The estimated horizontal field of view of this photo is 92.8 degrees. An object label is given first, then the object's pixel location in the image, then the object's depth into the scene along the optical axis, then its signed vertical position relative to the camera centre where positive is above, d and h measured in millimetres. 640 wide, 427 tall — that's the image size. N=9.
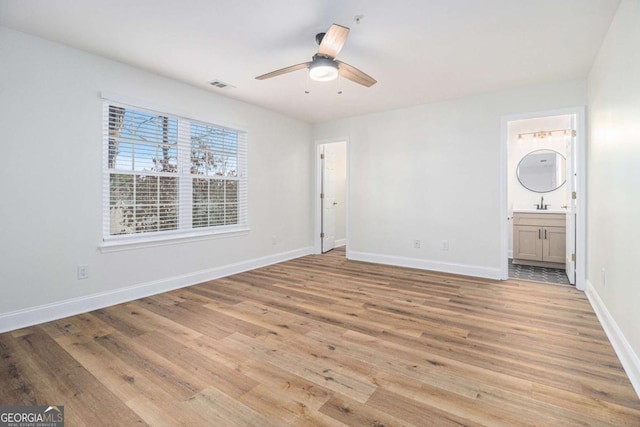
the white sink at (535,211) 4746 +58
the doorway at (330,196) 6012 +378
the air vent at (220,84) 3781 +1640
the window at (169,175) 3254 +475
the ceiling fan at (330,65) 2307 +1328
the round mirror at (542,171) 5281 +780
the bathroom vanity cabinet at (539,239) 4637 -380
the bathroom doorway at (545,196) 3691 +301
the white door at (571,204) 3773 +141
